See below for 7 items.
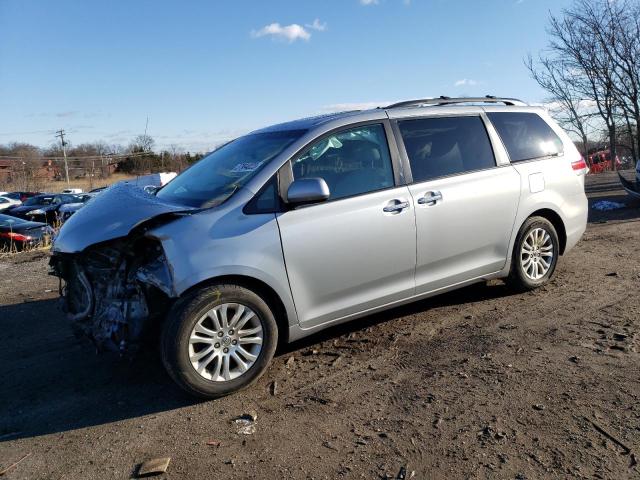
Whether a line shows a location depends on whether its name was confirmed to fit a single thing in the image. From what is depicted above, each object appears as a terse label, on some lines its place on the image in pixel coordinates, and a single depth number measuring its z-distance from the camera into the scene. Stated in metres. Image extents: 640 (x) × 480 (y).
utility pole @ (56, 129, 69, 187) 58.58
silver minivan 3.54
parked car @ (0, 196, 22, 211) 30.34
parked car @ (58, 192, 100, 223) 19.37
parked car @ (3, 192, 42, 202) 36.33
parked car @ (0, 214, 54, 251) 11.52
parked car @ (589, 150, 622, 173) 31.54
